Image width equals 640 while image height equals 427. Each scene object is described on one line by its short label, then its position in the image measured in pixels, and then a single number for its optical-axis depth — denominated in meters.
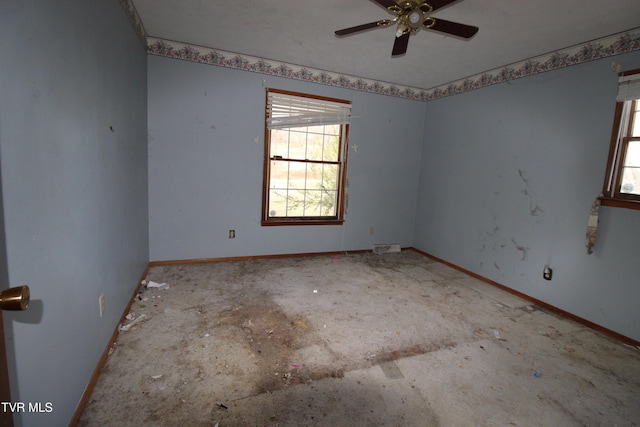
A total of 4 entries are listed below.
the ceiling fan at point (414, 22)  1.98
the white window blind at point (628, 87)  2.54
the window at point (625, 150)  2.60
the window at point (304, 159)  4.07
